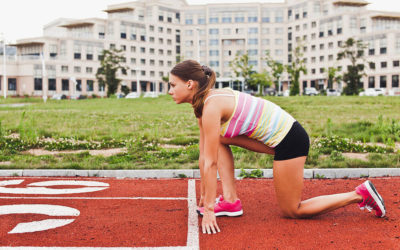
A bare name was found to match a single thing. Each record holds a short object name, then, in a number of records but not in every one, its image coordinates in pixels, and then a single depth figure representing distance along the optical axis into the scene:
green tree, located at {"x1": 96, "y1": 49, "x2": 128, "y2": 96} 66.31
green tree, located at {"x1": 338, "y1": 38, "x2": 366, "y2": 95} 54.91
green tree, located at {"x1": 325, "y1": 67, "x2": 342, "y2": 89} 65.31
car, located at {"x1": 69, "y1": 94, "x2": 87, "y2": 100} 77.76
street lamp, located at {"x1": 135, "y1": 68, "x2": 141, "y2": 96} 100.25
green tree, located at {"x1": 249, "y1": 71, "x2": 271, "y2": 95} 59.47
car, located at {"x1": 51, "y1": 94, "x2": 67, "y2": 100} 77.06
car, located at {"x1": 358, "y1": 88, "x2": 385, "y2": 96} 64.66
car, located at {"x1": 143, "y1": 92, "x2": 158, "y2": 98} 65.94
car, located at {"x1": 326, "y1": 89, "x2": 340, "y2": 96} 70.94
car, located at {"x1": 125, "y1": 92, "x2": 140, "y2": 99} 70.53
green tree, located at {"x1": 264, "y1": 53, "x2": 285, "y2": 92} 61.52
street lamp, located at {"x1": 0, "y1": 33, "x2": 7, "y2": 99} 74.56
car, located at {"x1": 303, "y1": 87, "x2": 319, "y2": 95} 74.79
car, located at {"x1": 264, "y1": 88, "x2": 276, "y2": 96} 87.07
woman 4.42
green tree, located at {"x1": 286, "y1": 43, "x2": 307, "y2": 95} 51.28
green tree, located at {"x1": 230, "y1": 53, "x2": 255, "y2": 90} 64.69
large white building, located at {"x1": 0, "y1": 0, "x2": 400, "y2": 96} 87.56
